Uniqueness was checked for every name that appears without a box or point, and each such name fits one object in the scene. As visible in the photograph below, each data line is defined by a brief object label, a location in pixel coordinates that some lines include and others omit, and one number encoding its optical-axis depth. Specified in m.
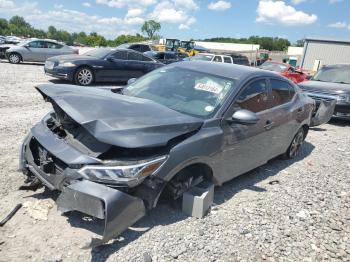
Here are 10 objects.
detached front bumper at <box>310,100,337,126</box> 8.30
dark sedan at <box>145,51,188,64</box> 20.27
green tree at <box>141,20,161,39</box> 133.88
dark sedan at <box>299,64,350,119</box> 10.30
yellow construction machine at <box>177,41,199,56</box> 32.81
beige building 40.94
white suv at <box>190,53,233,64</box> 18.79
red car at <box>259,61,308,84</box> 17.45
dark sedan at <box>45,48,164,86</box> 12.46
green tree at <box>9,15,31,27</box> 135.95
